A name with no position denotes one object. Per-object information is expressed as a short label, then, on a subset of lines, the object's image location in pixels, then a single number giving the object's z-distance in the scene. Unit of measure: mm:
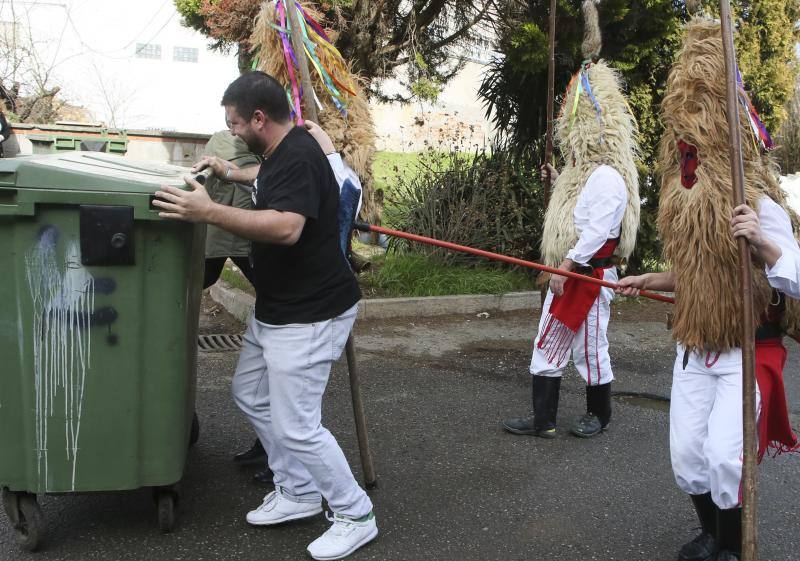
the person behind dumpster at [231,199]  3926
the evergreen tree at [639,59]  8039
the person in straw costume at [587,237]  4297
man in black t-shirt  2887
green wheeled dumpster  2756
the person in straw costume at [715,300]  2820
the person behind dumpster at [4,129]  5445
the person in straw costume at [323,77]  4086
